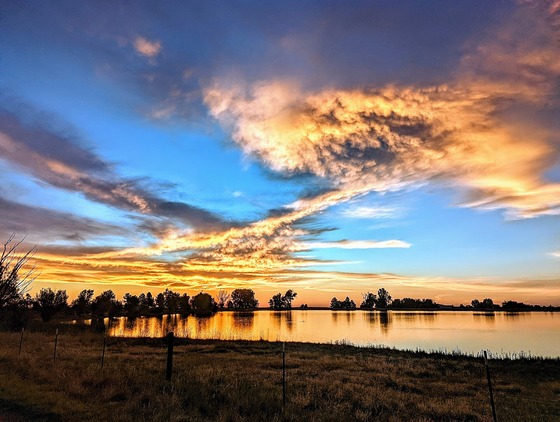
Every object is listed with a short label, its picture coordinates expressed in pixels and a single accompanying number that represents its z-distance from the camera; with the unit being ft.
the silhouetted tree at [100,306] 498.28
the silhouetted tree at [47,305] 269.85
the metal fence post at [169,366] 46.93
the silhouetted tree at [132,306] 592.23
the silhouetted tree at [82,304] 494.96
